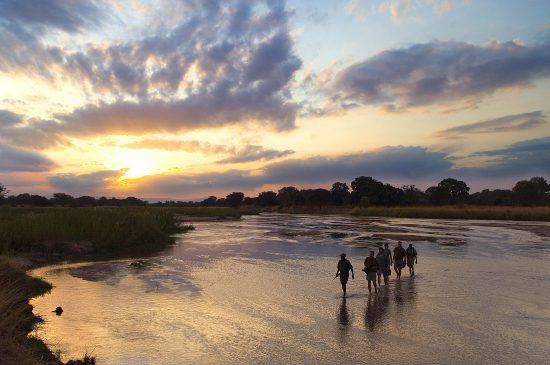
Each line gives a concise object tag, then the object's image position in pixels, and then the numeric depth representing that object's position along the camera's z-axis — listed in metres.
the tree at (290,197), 184.05
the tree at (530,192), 124.75
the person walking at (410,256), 22.61
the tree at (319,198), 176.02
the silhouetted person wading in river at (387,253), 20.27
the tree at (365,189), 149.62
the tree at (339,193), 177.38
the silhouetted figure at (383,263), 19.92
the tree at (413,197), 155.32
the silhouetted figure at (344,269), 17.98
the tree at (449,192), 151.62
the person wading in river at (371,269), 18.03
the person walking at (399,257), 21.80
